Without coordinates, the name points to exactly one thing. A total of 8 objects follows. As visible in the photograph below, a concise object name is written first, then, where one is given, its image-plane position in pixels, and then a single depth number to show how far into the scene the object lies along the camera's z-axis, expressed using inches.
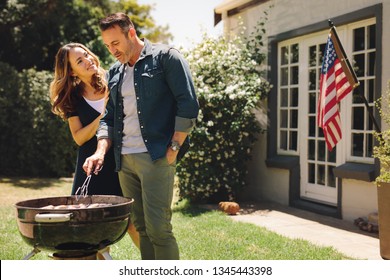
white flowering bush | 307.3
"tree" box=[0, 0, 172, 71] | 477.7
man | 133.6
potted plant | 189.0
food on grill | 123.7
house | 250.2
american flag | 226.5
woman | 154.3
